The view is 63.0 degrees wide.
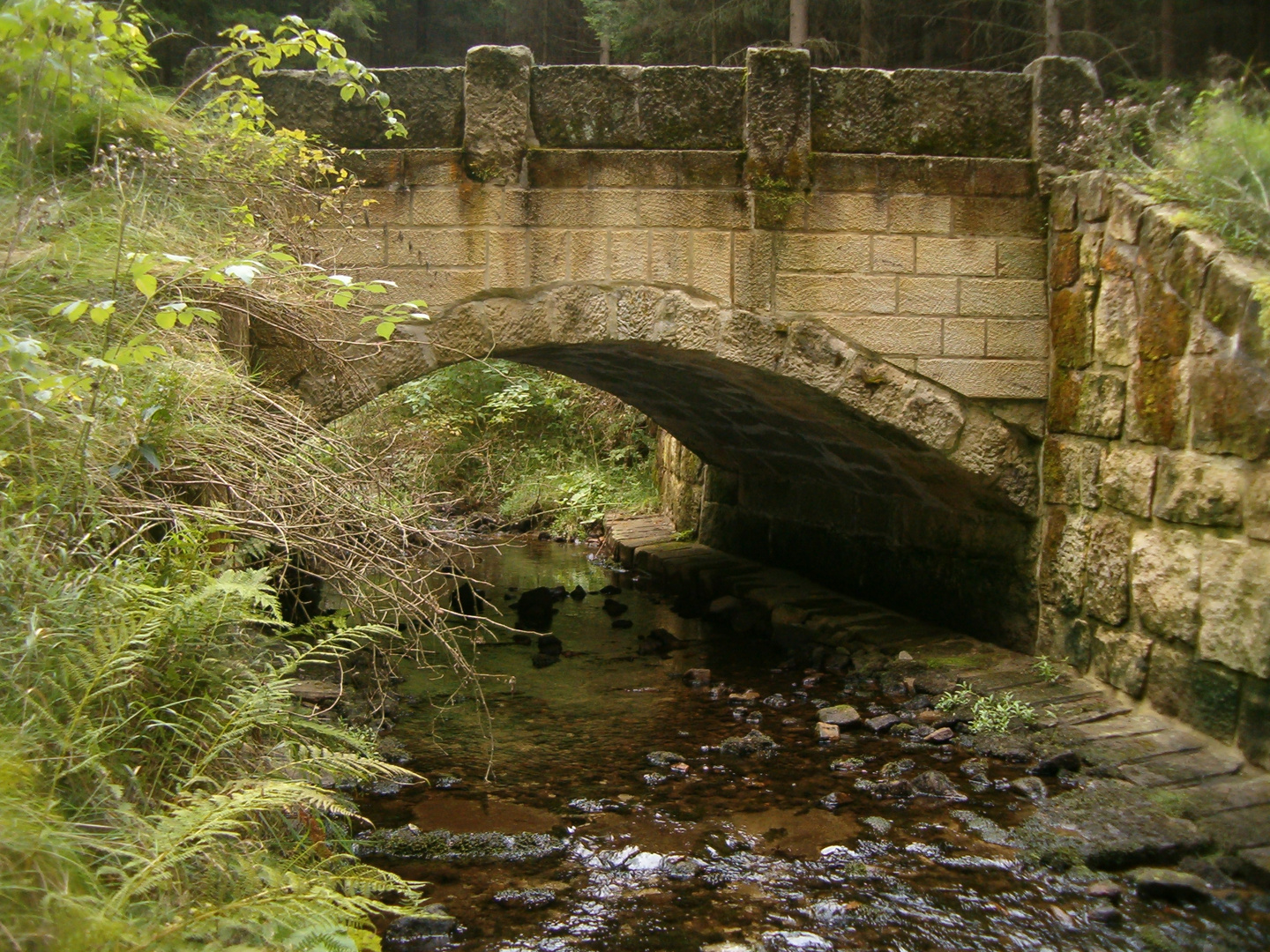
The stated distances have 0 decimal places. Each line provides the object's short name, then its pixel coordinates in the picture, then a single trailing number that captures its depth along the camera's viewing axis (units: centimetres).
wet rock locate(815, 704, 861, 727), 484
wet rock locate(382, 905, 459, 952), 282
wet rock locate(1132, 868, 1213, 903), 309
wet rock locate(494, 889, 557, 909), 308
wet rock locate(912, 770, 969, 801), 397
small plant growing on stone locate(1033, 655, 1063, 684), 492
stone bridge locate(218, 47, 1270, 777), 491
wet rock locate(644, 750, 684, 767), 441
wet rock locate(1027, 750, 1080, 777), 412
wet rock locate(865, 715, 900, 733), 480
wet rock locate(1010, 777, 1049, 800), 394
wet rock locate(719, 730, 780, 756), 454
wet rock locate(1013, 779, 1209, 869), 334
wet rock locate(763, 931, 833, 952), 285
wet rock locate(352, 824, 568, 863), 342
